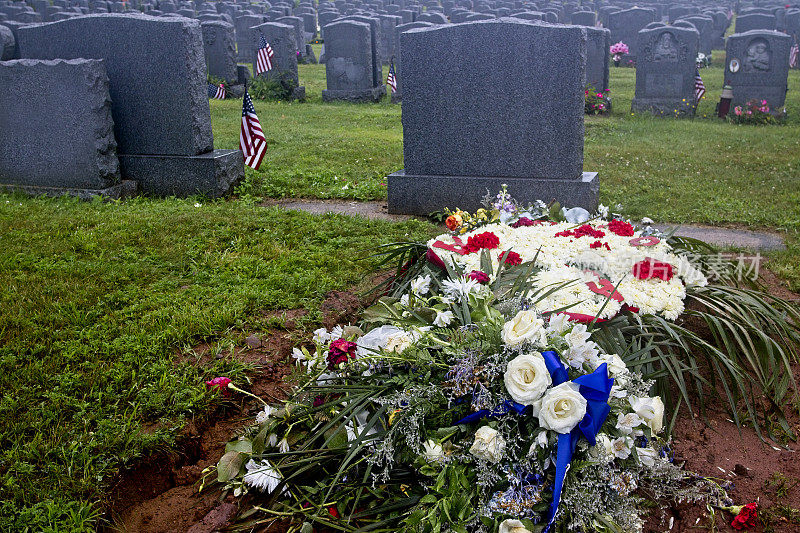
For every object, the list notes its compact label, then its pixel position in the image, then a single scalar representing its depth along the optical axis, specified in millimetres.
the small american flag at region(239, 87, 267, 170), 6281
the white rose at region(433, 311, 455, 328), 2281
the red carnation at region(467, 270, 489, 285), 2742
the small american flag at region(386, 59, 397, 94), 12719
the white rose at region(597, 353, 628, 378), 2050
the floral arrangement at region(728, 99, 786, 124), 11195
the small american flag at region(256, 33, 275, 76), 12008
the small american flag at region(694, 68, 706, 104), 11805
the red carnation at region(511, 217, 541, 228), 3893
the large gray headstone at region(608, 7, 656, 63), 18688
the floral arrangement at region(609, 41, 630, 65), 18375
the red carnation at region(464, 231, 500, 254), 3320
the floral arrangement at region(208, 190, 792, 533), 1880
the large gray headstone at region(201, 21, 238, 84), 13320
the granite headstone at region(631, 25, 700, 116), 11836
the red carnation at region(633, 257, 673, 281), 2998
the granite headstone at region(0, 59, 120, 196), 5660
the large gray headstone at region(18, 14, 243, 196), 5750
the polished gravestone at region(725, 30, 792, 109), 11438
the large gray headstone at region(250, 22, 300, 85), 13531
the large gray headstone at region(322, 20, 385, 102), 13086
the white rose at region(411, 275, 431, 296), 2832
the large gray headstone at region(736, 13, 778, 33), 18734
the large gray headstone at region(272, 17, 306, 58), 20156
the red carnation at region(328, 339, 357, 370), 2352
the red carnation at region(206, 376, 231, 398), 2768
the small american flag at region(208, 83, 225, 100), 13143
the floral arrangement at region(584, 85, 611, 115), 12117
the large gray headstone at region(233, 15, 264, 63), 20172
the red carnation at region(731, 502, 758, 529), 2002
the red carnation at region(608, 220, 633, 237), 3564
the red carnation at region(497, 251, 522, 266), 3084
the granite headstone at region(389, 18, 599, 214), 5051
